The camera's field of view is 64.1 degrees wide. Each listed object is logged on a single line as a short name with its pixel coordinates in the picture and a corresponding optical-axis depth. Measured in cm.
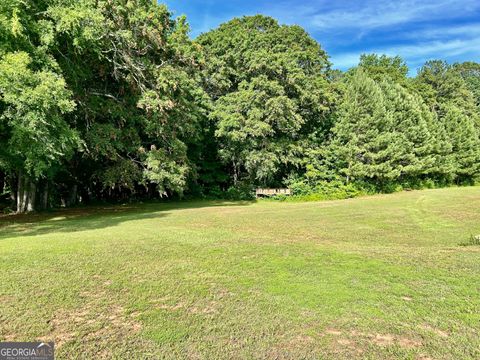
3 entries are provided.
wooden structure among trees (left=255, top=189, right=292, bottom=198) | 2823
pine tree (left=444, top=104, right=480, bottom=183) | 3703
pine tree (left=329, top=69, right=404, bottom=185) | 2855
